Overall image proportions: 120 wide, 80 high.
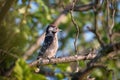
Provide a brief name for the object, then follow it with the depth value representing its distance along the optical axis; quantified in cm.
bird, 1317
